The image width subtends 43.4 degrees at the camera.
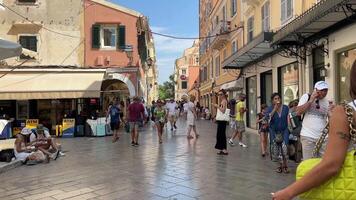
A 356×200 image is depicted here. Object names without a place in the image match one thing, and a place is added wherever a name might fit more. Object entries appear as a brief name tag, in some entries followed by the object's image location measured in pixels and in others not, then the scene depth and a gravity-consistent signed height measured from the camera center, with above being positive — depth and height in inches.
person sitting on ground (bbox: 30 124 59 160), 445.4 -33.4
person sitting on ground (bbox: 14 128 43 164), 422.6 -40.1
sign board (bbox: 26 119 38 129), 764.1 -23.5
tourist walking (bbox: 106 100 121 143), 677.3 -17.2
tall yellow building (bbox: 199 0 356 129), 431.5 +77.8
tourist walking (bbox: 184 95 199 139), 655.8 -10.3
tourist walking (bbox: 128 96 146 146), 580.4 -12.4
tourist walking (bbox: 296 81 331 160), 225.5 -4.8
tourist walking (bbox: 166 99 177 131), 863.7 -5.5
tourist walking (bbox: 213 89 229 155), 461.7 -27.2
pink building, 948.0 +146.0
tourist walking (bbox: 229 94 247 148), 546.3 -15.4
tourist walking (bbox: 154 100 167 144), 633.6 -12.8
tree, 4439.0 +188.7
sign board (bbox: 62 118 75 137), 774.5 -34.3
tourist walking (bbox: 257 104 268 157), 436.8 -28.8
